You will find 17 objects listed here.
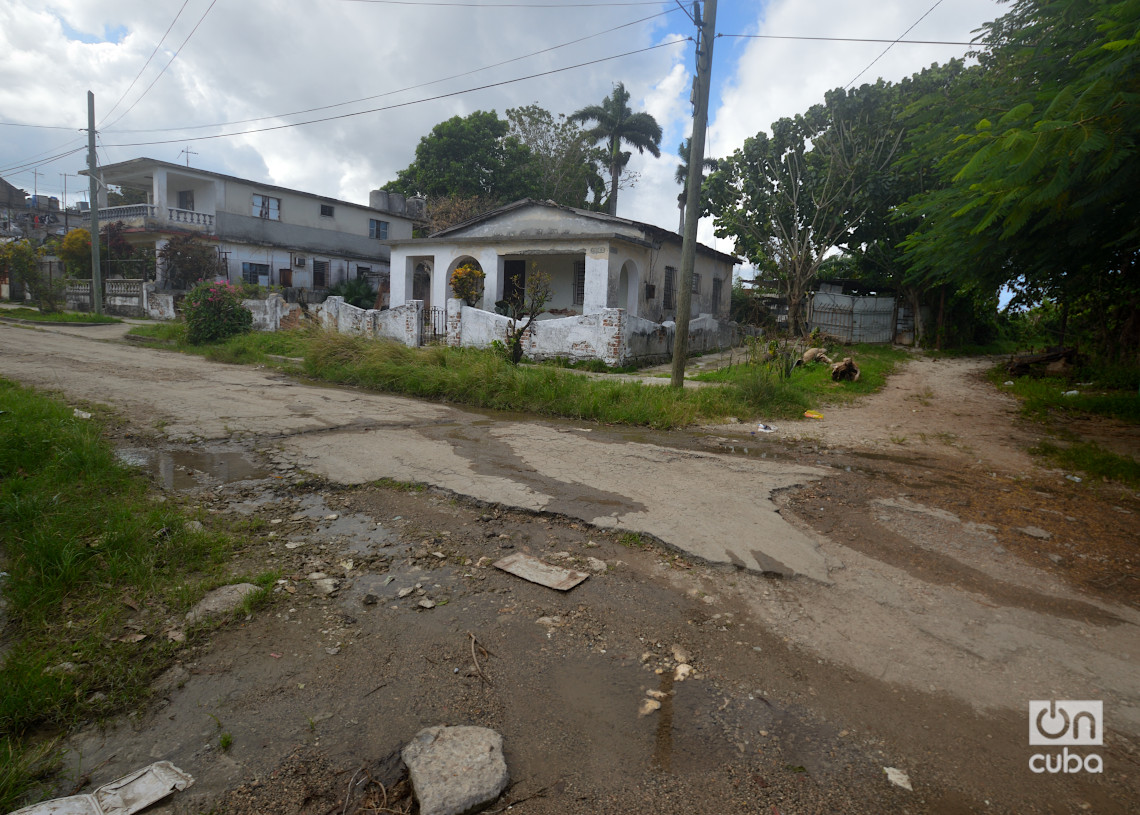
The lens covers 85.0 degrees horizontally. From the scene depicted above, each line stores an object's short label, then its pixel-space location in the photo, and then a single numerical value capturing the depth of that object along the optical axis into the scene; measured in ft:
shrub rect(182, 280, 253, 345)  52.01
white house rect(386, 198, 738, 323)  53.42
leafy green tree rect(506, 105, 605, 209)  105.60
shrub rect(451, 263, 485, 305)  58.08
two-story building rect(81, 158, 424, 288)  83.30
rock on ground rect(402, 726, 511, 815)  6.41
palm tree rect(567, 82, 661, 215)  108.47
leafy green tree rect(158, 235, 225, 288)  79.30
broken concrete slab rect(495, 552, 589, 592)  11.05
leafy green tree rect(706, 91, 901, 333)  60.03
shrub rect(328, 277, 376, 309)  88.17
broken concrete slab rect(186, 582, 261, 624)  9.80
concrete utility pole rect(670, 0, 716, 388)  31.68
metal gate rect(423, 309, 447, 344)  53.16
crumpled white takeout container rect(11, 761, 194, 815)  6.20
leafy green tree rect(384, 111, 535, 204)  99.30
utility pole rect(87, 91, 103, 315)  72.54
